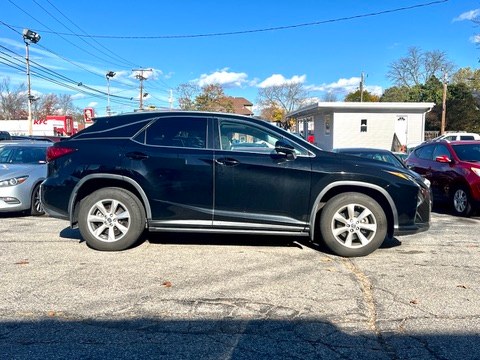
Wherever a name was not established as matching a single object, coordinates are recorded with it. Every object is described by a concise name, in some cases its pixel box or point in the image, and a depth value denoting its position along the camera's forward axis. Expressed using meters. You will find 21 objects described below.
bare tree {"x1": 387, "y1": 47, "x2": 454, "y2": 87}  66.56
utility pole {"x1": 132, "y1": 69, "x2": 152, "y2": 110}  52.59
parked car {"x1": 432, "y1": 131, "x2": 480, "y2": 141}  25.25
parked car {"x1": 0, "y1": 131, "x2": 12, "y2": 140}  22.42
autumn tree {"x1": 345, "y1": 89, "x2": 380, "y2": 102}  64.25
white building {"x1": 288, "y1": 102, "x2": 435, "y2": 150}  28.58
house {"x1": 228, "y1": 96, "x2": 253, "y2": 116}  93.75
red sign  22.17
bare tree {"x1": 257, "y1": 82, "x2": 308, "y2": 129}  73.50
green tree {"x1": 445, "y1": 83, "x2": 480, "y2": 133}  44.72
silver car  8.05
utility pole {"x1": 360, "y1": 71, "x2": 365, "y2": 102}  52.50
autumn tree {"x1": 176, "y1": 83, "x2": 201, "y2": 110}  61.85
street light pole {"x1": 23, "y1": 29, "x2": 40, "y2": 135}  30.34
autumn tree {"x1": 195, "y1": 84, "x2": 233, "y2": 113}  60.00
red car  8.60
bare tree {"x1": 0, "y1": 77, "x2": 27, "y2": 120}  77.00
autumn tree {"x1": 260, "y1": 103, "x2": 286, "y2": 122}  67.25
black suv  5.49
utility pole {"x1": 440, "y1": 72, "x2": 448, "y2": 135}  36.51
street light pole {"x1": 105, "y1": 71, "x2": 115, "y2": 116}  50.04
